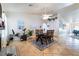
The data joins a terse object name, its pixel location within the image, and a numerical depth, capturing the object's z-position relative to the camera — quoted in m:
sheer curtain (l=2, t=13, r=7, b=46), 1.18
